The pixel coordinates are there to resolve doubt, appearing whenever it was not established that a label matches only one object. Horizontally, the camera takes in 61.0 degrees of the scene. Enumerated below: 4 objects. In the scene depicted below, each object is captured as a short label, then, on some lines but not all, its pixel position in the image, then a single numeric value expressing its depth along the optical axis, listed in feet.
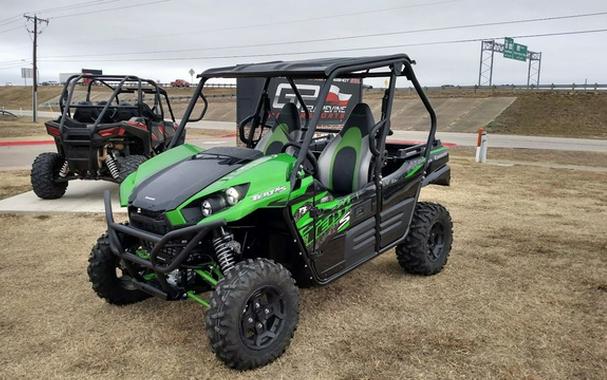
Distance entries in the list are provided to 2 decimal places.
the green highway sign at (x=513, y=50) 174.44
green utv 9.41
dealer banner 35.99
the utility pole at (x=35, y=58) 99.48
